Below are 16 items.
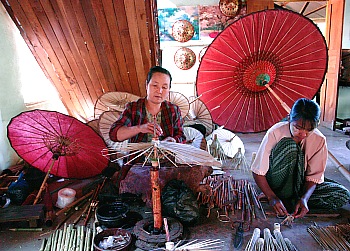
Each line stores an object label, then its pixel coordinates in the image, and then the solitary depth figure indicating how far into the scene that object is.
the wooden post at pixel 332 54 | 4.73
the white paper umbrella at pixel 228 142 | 3.59
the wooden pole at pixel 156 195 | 1.66
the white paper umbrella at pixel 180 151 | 1.60
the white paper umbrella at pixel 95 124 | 3.19
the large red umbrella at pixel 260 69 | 1.87
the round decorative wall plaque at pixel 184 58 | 5.45
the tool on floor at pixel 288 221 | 2.01
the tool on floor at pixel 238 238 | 1.88
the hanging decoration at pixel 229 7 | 4.97
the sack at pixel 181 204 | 2.04
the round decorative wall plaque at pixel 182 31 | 5.30
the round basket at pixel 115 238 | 1.77
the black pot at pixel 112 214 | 2.01
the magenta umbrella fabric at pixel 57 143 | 2.12
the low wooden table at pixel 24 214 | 2.08
